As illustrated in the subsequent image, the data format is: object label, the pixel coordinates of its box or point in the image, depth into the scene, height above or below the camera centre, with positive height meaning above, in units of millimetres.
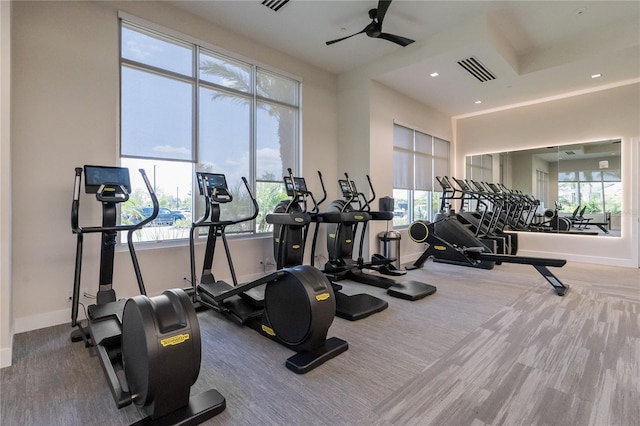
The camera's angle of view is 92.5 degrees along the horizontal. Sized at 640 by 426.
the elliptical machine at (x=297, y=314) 2361 -864
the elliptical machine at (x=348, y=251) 4590 -596
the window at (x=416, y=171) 6740 +1001
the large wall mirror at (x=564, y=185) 6336 +651
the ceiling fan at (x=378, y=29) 4005 +2595
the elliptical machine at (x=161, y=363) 1620 -836
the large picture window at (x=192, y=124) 3818 +1274
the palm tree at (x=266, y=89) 4586 +2050
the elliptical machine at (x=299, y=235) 3539 -312
